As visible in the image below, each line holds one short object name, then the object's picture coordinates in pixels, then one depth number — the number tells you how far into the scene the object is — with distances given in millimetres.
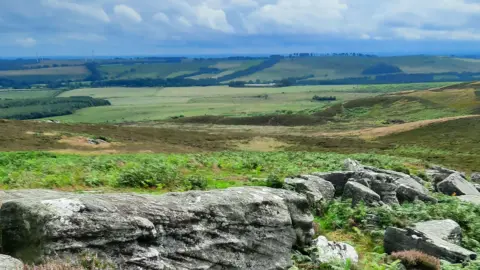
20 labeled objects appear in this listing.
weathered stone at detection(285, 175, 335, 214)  17422
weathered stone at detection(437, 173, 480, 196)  25625
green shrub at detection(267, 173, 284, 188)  18594
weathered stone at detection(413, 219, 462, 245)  14578
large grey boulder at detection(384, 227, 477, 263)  12871
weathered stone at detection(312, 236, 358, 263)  12242
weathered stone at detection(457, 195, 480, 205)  21484
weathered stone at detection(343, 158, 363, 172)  27878
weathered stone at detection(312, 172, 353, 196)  21856
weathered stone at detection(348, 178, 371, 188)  20812
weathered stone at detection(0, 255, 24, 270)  7568
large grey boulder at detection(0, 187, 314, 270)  8570
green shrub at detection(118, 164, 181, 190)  19281
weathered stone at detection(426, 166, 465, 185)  30703
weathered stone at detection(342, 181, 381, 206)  18391
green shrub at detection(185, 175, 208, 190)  19136
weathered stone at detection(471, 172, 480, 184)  36253
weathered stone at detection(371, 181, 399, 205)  19934
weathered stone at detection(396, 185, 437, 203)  20719
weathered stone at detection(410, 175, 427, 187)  27756
